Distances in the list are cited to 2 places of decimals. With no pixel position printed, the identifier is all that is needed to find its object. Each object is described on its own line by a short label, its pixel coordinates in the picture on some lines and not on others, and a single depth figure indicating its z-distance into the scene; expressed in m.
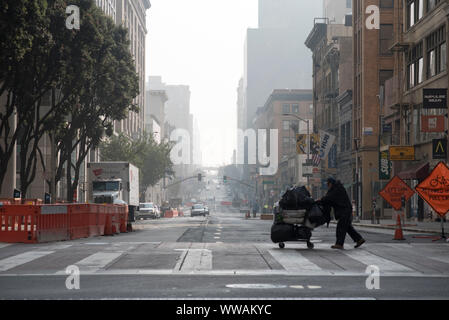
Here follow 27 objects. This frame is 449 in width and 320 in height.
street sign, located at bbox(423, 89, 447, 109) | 40.16
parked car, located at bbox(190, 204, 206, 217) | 86.44
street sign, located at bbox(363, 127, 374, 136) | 62.31
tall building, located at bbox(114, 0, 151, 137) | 105.45
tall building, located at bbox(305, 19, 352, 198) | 73.25
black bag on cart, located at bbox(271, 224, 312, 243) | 17.05
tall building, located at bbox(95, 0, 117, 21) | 85.21
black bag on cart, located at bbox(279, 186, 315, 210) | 16.97
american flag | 65.25
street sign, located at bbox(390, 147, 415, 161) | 44.84
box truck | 49.78
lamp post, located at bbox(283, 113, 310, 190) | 68.94
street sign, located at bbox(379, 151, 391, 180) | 54.66
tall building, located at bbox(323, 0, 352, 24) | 113.19
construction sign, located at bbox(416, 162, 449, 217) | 21.03
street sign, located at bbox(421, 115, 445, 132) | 40.06
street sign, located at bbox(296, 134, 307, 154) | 71.11
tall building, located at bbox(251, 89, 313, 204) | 146.88
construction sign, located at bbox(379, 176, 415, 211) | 31.45
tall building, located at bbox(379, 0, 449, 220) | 42.53
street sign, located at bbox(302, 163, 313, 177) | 68.26
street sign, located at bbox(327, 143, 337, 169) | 76.38
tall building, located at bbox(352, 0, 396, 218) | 62.31
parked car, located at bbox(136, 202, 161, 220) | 74.19
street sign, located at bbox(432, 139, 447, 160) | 31.44
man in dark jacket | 17.09
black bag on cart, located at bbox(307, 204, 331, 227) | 16.78
